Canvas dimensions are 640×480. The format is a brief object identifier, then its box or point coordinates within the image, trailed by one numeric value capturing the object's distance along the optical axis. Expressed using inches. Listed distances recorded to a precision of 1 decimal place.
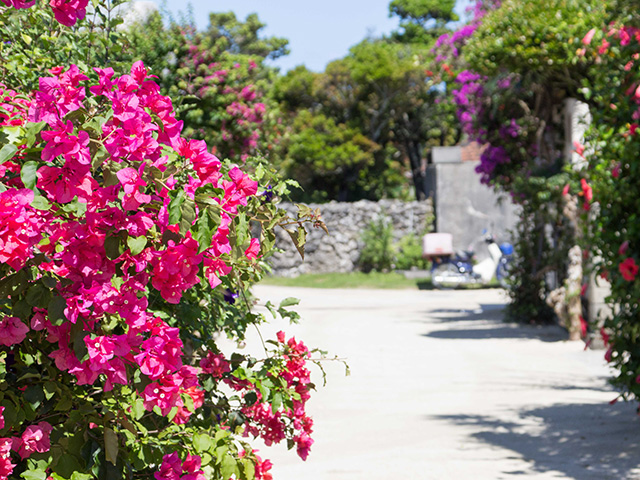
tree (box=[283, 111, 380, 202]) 1285.7
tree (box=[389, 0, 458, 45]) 1840.3
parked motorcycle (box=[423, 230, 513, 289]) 894.7
